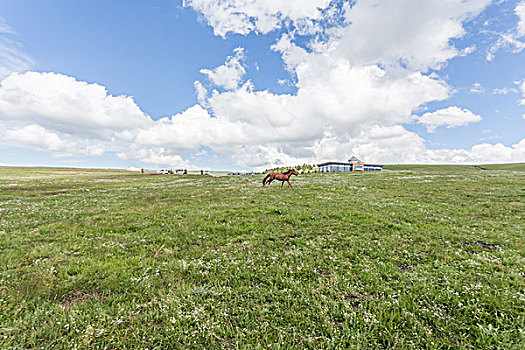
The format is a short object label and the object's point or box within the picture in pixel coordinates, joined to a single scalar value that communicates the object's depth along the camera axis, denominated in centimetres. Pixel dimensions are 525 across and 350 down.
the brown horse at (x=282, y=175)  2768
